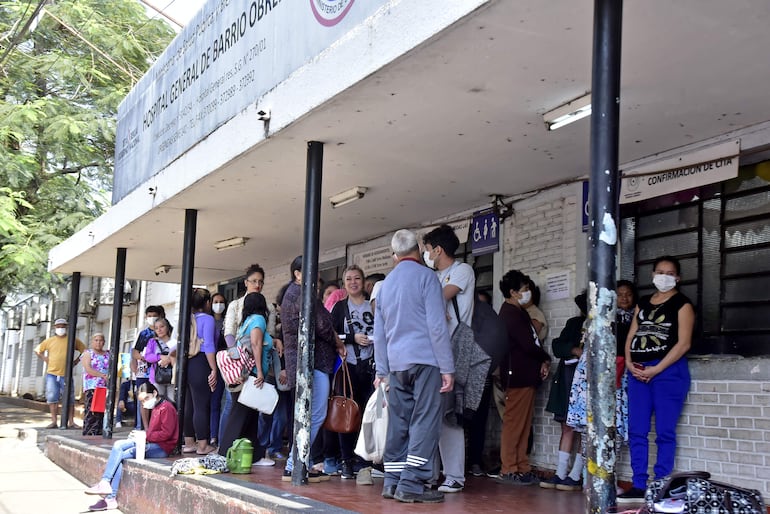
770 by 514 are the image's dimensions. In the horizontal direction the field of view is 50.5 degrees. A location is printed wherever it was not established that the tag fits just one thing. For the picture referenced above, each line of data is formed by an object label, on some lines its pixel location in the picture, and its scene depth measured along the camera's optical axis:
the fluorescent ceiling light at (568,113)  5.66
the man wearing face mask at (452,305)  6.02
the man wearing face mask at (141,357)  10.42
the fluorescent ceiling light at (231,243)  11.34
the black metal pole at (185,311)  8.93
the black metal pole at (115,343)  11.52
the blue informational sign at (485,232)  8.70
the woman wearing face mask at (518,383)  7.12
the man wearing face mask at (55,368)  14.78
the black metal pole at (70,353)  13.98
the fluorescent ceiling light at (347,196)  8.25
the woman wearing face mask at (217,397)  9.25
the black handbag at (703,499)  3.43
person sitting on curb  8.78
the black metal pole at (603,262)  4.02
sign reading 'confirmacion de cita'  6.21
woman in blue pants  5.93
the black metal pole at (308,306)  6.45
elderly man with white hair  5.46
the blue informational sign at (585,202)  7.55
